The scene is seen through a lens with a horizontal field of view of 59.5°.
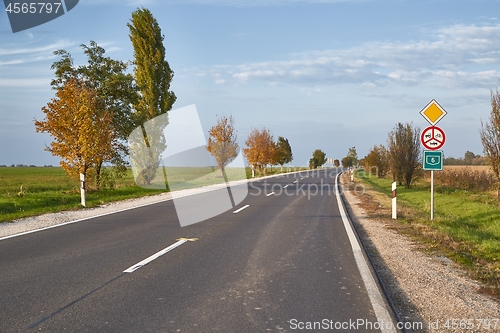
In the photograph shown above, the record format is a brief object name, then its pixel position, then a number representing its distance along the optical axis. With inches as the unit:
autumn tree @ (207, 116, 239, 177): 1830.7
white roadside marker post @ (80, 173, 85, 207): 657.6
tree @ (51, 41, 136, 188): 1013.8
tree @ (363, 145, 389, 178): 2148.0
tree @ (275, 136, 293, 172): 3221.5
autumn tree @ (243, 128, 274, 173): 2333.9
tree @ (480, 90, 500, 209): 714.5
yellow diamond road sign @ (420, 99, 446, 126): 526.3
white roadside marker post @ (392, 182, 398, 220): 534.6
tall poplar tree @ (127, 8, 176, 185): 1272.1
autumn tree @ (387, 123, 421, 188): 1348.4
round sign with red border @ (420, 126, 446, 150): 527.5
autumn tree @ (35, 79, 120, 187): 792.3
